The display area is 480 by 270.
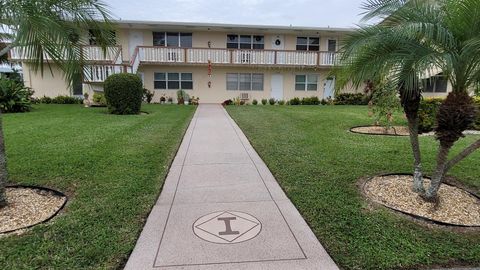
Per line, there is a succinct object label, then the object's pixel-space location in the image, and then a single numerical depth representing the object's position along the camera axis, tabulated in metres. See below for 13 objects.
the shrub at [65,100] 19.41
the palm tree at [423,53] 3.63
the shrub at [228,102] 20.62
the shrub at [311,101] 21.19
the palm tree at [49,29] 3.35
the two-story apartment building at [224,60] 19.86
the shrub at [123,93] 13.34
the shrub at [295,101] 21.03
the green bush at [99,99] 16.97
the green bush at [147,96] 19.97
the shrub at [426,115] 10.27
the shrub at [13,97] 13.38
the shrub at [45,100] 19.72
